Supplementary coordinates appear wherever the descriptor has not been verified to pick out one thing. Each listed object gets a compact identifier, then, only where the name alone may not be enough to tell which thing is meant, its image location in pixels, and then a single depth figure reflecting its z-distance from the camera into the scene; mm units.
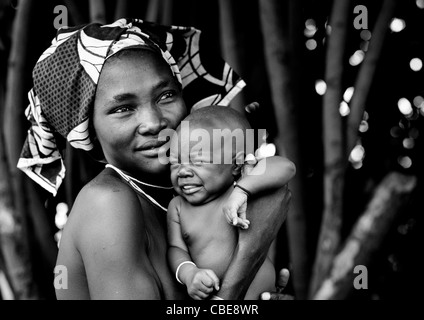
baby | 1543
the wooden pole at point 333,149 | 2865
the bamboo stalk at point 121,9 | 2979
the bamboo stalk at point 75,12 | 3037
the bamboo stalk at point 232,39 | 2955
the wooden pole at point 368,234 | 2986
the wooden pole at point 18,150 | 3047
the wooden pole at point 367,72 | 2852
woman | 1453
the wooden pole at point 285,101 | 2928
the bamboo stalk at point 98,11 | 2934
